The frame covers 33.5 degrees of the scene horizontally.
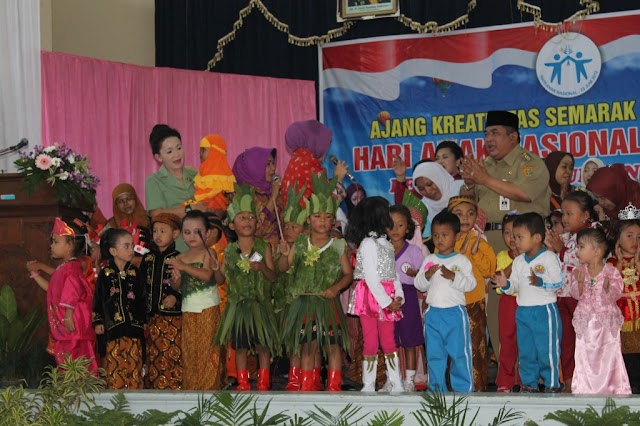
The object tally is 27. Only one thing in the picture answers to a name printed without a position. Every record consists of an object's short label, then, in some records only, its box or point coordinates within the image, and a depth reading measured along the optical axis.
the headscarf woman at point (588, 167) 8.73
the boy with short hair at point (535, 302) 5.54
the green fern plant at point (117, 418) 4.53
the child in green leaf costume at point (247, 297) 5.86
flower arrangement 6.63
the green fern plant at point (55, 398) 4.81
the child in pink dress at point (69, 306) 6.09
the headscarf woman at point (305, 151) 6.44
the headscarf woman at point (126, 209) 6.83
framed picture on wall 9.50
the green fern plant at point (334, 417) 4.72
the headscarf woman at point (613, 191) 6.48
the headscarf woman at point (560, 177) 7.09
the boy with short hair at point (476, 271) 6.01
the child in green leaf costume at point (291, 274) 5.89
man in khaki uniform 6.34
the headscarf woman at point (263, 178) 6.55
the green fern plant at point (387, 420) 4.19
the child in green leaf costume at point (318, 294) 5.76
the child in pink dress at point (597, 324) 5.42
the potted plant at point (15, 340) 6.32
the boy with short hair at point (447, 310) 5.59
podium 6.60
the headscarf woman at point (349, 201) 7.90
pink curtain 8.95
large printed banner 9.16
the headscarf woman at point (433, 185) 6.95
